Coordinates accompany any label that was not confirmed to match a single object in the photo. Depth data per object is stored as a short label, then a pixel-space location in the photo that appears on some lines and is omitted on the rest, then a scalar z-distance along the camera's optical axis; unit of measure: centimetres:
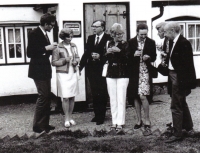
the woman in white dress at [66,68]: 765
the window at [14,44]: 1112
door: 927
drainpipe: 1189
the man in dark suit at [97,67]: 800
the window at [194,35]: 1299
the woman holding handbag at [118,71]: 724
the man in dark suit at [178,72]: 650
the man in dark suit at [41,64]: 729
